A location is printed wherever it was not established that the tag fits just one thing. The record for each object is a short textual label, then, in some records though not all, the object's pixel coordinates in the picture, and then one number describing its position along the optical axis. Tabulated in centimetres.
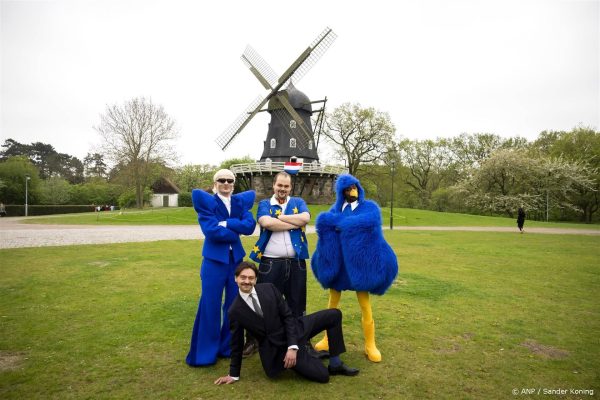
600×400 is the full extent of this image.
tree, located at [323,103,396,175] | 4216
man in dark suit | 360
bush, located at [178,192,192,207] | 5616
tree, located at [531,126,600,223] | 4038
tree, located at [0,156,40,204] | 4384
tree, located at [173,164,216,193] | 7310
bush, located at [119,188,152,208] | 4566
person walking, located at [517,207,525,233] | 2172
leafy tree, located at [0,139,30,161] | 7131
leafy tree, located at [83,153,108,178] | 7507
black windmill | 3028
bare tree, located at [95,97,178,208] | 3700
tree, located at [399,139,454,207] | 5481
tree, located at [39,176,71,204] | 4760
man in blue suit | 405
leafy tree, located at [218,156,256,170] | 7113
